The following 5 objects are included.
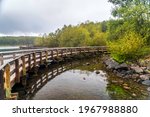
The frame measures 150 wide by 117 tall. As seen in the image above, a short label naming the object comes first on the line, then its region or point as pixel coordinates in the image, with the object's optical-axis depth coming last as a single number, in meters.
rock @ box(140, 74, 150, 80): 6.54
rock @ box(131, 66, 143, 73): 7.34
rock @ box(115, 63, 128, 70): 7.96
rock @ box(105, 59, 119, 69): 8.70
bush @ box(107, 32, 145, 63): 8.20
